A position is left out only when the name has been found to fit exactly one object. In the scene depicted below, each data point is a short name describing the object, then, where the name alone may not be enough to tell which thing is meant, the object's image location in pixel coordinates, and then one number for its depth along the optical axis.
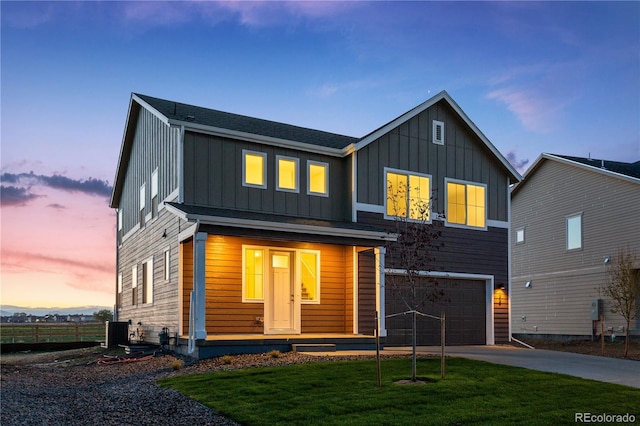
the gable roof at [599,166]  22.28
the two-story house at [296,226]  15.76
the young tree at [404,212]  17.91
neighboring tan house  22.43
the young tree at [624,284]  18.81
